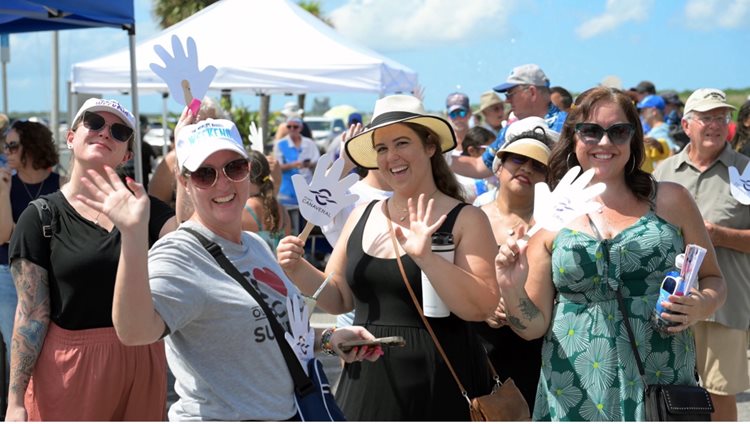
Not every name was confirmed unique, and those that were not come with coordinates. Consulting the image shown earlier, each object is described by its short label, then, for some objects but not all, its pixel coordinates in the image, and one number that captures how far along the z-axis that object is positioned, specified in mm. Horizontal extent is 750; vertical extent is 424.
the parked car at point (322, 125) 34394
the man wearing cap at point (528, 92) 6762
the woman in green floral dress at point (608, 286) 3332
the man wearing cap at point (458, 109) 10328
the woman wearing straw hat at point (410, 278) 3400
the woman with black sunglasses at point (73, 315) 3420
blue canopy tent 5785
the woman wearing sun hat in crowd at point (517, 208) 4164
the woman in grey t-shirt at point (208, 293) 2229
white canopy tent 10469
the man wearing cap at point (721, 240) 5262
